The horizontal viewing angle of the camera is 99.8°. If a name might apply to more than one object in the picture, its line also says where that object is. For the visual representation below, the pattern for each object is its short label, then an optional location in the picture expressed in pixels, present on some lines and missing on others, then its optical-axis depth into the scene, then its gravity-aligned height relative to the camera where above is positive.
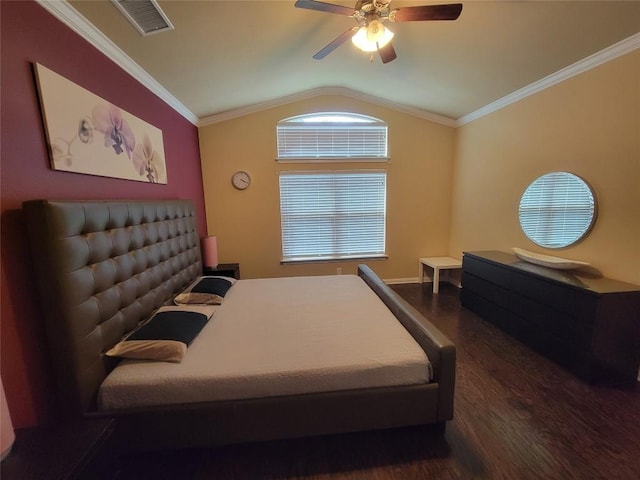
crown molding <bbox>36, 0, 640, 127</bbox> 1.55 +1.17
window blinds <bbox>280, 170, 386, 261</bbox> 4.06 -0.13
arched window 3.93 +1.02
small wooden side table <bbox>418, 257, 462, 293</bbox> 3.89 -0.89
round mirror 2.42 -0.09
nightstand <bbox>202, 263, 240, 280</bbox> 3.43 -0.79
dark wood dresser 1.96 -0.95
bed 1.29 -0.86
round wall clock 3.87 +0.41
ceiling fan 1.55 +1.14
